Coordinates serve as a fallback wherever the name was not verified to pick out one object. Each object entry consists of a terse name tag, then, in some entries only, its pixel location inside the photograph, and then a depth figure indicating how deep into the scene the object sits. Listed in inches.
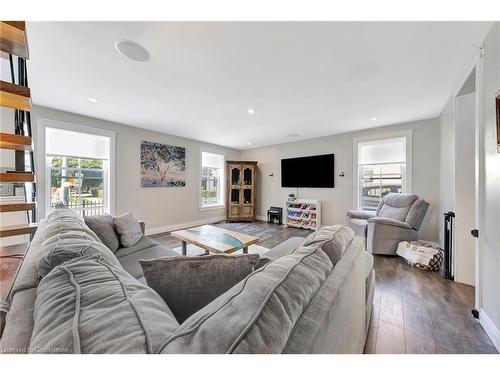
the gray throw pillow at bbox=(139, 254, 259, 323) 31.9
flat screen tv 185.0
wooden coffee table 83.4
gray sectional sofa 17.0
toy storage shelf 187.0
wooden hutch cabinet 227.8
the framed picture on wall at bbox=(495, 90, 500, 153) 50.0
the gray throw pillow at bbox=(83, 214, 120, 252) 78.2
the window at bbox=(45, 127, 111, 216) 125.6
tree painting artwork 165.6
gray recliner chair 118.9
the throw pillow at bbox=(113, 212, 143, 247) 82.3
